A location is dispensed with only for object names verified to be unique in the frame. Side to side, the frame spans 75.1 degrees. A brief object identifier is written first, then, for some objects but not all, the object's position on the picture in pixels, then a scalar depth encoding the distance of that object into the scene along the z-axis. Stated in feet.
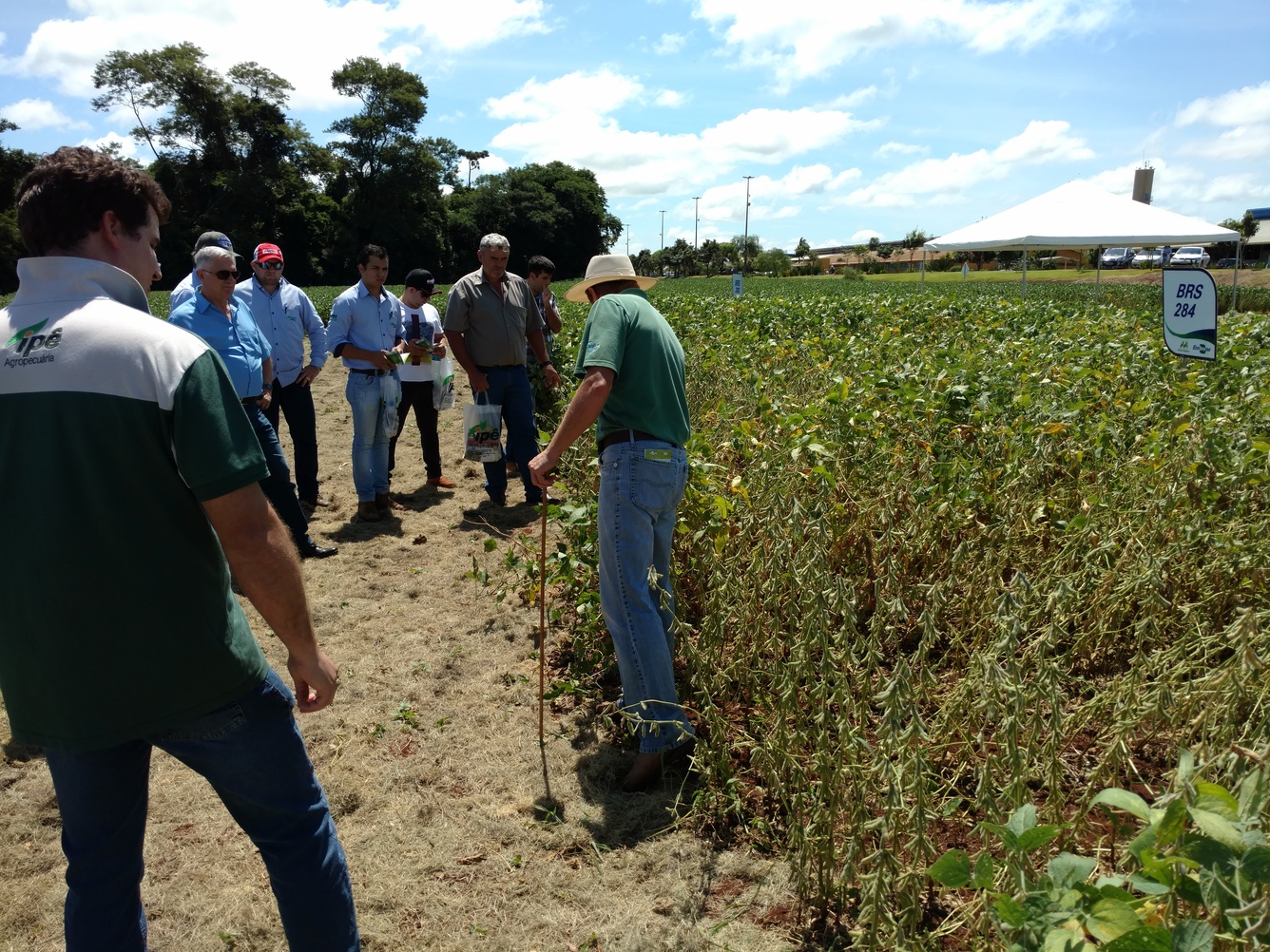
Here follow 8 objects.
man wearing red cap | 19.07
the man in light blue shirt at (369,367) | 20.22
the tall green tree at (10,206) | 143.95
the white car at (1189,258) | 147.33
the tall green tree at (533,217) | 205.05
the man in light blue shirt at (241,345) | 14.92
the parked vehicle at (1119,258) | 211.00
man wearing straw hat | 9.47
